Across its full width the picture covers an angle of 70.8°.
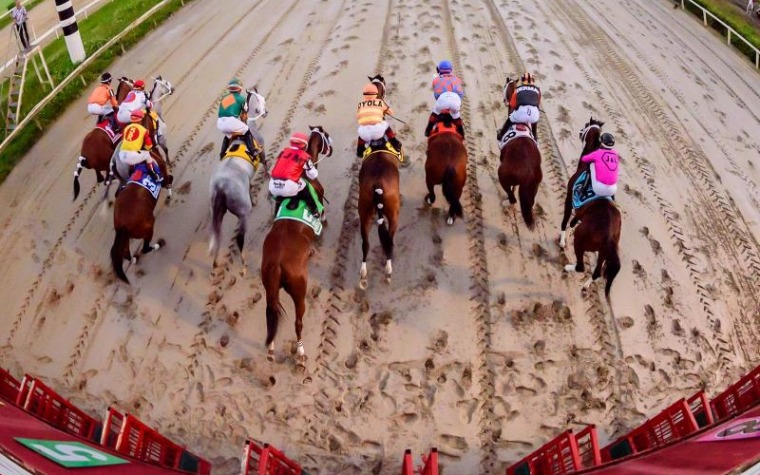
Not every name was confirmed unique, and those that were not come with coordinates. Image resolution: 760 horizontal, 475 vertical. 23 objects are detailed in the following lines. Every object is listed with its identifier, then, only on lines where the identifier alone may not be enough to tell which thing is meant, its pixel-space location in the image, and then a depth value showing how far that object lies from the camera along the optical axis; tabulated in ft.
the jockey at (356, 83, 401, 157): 23.75
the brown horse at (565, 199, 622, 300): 20.43
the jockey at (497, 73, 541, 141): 25.12
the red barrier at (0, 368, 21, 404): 17.83
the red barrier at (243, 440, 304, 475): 14.49
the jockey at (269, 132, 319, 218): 20.89
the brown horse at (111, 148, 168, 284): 22.15
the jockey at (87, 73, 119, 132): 27.09
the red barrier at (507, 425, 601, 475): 14.98
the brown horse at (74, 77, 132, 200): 26.32
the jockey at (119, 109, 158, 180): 22.94
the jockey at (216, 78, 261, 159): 24.94
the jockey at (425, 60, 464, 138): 25.54
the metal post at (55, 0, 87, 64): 37.40
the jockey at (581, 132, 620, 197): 20.94
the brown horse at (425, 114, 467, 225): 23.82
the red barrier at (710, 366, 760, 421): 16.48
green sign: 11.05
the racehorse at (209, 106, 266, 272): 22.49
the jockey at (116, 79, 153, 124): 26.22
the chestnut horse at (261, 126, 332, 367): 19.33
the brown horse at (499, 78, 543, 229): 23.58
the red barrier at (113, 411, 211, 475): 15.85
